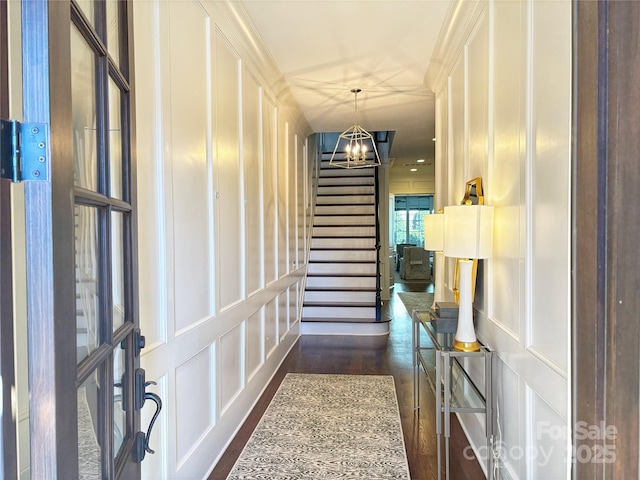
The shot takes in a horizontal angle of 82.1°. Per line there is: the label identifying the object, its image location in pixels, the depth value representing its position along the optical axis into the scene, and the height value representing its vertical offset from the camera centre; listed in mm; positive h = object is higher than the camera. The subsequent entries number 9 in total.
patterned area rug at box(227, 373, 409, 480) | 2176 -1400
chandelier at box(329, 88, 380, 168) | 4241 +1110
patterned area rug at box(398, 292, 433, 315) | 7074 -1420
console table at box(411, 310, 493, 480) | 1922 -917
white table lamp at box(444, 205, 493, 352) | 1856 -57
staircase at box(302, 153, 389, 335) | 5316 -417
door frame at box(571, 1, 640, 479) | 683 +4
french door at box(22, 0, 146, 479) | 592 -21
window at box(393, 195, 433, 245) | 12688 +549
